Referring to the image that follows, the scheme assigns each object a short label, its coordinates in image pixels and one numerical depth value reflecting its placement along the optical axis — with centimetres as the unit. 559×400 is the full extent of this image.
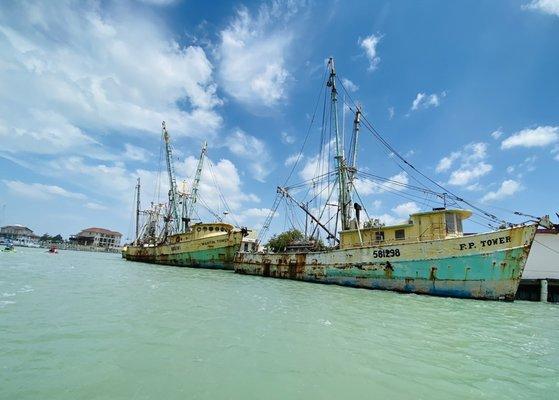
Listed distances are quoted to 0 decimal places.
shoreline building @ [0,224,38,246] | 13592
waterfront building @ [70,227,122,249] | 14600
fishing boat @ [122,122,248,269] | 4047
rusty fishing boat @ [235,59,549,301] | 1930
